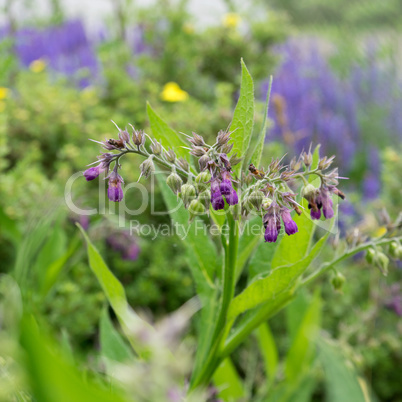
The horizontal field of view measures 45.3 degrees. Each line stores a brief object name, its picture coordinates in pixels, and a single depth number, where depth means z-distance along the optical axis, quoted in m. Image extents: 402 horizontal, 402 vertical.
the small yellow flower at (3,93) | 1.82
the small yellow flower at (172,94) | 1.87
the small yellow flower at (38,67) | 2.26
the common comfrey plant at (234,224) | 0.58
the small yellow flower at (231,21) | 2.31
